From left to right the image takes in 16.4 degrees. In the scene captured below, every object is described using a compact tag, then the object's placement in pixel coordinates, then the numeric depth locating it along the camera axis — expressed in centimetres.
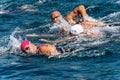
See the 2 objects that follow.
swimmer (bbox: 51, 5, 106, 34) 1502
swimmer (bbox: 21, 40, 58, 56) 1270
